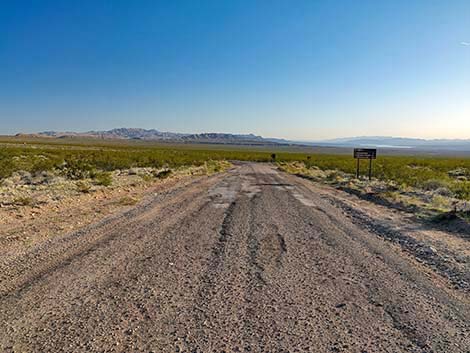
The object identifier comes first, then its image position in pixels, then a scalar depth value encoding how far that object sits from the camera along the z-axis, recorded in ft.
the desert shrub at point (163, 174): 79.36
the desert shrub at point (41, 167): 79.35
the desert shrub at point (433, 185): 75.05
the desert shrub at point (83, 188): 50.84
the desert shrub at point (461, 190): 57.93
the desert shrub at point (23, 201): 39.34
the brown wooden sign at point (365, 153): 85.51
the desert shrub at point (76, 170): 71.41
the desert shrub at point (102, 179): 61.82
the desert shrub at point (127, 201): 43.54
